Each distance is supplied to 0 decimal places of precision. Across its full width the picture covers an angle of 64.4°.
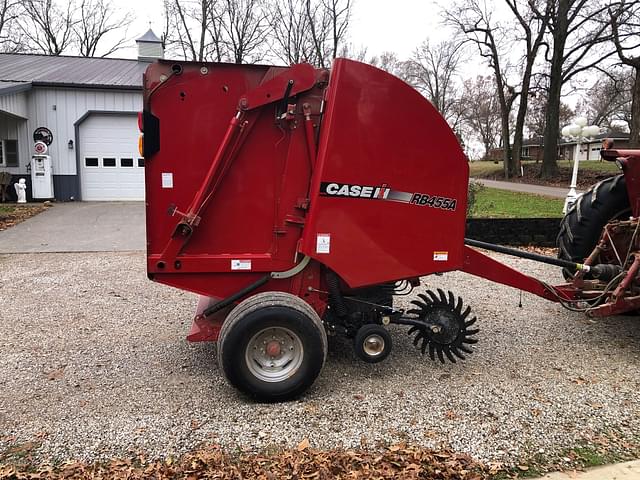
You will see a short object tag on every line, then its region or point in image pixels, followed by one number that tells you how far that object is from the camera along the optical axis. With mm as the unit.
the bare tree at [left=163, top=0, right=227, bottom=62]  32866
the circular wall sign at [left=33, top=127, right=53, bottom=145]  16297
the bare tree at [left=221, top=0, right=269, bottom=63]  33938
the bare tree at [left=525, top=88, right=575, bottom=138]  42503
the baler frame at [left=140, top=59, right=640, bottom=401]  3559
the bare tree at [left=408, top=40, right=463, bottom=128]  48406
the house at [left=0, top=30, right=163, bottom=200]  16266
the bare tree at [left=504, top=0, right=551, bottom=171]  27281
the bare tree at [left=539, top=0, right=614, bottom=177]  24797
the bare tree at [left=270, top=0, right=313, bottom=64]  33625
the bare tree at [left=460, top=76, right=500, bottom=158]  55938
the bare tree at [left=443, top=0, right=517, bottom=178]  30391
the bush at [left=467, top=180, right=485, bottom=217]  11294
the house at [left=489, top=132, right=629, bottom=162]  57494
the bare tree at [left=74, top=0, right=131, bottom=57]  39906
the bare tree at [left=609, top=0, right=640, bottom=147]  22625
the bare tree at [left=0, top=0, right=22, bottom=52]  34969
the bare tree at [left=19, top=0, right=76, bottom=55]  37397
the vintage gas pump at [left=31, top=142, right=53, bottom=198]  16125
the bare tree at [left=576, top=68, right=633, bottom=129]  38016
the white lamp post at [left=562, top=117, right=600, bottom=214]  14461
